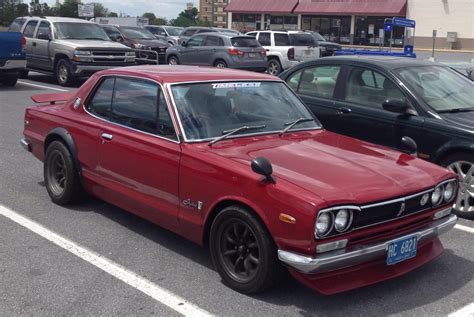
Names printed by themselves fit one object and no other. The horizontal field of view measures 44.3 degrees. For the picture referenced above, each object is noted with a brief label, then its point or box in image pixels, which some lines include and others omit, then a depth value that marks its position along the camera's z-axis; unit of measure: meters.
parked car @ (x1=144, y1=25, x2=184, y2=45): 33.67
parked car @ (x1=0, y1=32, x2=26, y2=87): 15.41
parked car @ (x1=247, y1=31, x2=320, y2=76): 22.17
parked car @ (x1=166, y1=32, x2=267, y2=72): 20.06
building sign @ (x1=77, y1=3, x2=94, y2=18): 41.69
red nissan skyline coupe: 3.77
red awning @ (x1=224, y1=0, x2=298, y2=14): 54.84
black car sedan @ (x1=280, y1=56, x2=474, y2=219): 6.06
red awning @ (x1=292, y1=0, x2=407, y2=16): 48.69
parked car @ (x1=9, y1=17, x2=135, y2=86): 16.64
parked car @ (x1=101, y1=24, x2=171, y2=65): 23.39
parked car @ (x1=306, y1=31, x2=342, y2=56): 24.71
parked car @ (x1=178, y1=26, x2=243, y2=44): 30.56
